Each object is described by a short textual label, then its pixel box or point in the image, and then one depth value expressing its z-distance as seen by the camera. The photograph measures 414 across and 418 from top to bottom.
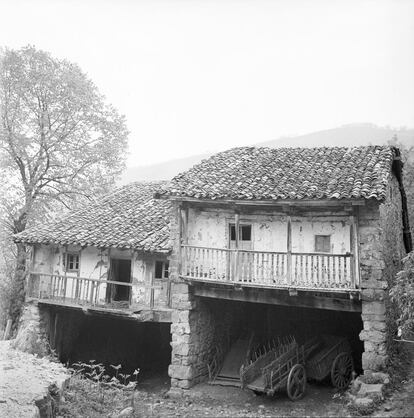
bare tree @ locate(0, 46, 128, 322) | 18.45
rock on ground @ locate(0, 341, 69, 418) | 6.96
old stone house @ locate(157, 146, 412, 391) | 11.32
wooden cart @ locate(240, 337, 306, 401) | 11.85
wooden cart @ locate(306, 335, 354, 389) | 12.72
